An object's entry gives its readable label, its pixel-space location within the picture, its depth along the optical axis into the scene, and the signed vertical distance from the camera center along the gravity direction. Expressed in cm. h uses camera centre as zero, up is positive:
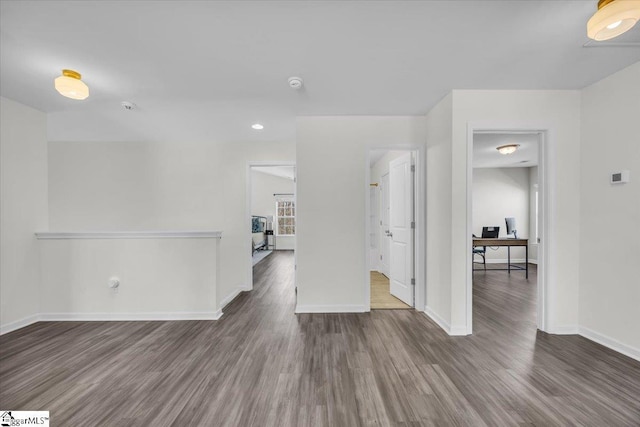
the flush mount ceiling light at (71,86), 206 +103
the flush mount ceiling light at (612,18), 130 +101
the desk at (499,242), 514 -65
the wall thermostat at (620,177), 220 +28
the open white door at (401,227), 337 -23
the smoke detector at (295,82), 232 +119
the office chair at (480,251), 574 -96
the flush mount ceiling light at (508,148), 452 +111
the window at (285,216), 1002 -20
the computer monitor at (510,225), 579 -34
